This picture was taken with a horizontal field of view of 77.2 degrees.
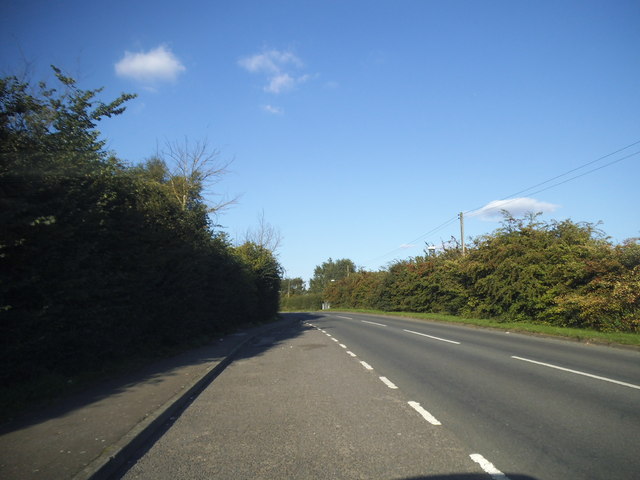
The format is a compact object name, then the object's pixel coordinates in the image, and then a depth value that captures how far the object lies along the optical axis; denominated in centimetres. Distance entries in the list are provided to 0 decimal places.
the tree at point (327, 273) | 13235
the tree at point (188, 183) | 2116
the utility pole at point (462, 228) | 3022
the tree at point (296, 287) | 12998
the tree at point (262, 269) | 2962
